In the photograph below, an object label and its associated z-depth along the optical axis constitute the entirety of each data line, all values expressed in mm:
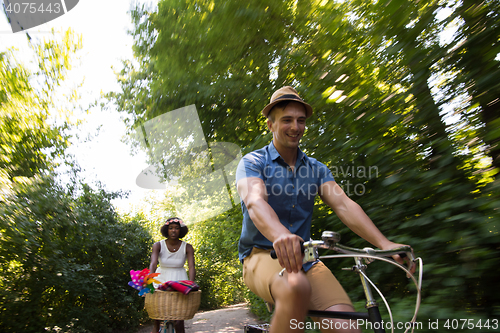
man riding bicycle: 1599
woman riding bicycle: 4977
